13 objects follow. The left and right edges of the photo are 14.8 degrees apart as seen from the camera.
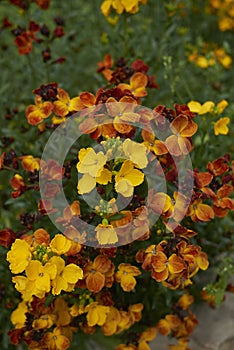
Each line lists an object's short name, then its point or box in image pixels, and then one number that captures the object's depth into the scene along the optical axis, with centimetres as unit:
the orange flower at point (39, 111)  83
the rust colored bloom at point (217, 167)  81
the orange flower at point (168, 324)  85
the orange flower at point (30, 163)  85
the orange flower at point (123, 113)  75
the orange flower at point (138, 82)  86
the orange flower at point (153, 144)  77
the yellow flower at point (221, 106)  87
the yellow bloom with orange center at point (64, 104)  81
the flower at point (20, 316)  82
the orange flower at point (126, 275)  79
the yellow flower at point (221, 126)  86
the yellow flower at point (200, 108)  85
